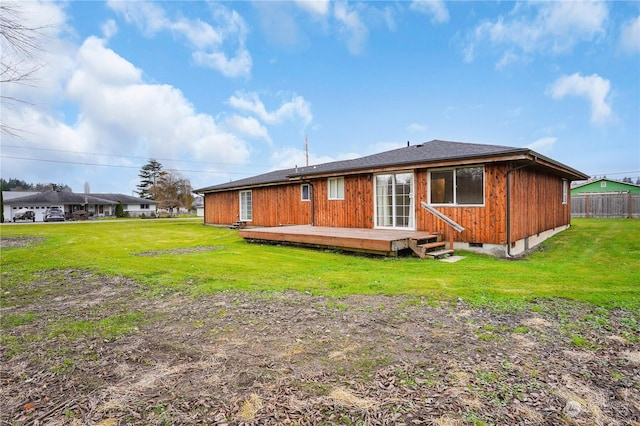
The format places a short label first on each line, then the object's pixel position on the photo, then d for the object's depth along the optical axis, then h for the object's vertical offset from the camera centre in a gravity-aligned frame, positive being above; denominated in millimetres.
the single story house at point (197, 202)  55359 +1943
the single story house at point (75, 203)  37688 +1191
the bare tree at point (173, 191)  42094 +2780
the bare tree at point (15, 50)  4527 +2387
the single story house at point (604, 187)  27984 +1880
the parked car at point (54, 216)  32125 -323
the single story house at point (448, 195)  7984 +441
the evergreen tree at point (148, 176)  53531 +6038
